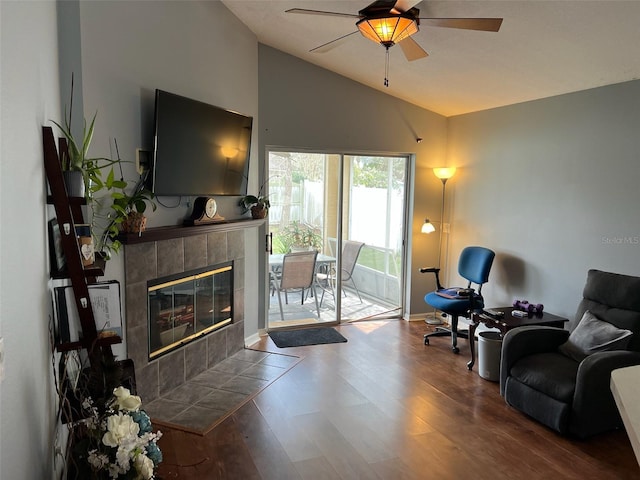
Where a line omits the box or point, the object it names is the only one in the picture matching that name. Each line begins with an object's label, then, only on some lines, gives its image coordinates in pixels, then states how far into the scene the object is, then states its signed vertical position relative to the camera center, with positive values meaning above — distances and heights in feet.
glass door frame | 16.43 -0.64
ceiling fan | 8.14 +3.37
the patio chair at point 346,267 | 17.93 -2.45
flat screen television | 10.68 +1.35
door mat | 15.81 -4.72
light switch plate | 3.56 -1.27
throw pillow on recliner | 10.28 -2.95
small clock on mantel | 12.14 -0.29
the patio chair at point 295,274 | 16.81 -2.61
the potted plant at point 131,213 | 9.32 -0.28
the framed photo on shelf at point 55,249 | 6.14 -0.69
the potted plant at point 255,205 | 14.48 -0.10
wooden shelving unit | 5.80 -0.87
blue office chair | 14.98 -2.94
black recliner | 9.66 -3.45
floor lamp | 17.93 +0.86
